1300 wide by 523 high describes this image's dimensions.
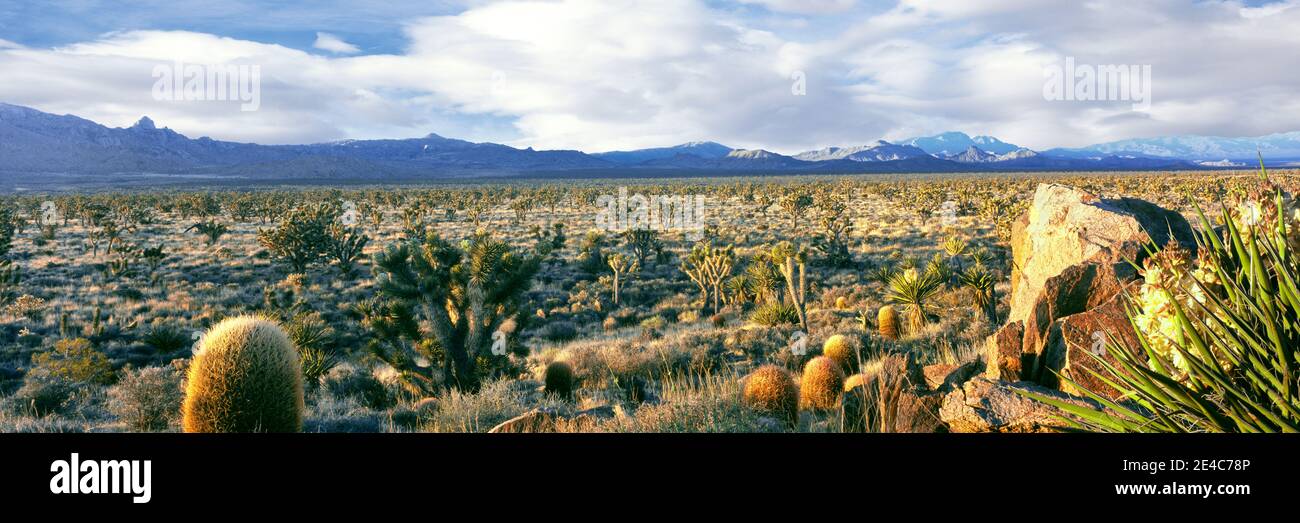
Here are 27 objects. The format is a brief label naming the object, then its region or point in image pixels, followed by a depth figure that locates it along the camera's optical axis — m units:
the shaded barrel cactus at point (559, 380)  9.00
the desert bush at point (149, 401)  7.25
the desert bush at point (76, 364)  9.98
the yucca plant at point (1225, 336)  2.29
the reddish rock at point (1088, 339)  4.29
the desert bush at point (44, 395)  8.58
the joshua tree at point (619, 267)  18.44
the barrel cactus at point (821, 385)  6.32
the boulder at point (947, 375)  4.89
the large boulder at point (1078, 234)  5.95
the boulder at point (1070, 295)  5.17
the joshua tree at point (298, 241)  20.75
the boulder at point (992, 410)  3.48
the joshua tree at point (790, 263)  13.88
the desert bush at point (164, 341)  12.67
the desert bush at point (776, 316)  14.59
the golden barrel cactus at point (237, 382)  4.91
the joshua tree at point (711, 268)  17.42
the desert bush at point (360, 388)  8.92
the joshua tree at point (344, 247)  21.48
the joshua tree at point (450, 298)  9.35
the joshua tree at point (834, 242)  22.23
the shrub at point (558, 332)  15.50
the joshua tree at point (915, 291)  12.39
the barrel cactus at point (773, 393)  5.66
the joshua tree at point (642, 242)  23.33
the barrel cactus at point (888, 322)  12.09
